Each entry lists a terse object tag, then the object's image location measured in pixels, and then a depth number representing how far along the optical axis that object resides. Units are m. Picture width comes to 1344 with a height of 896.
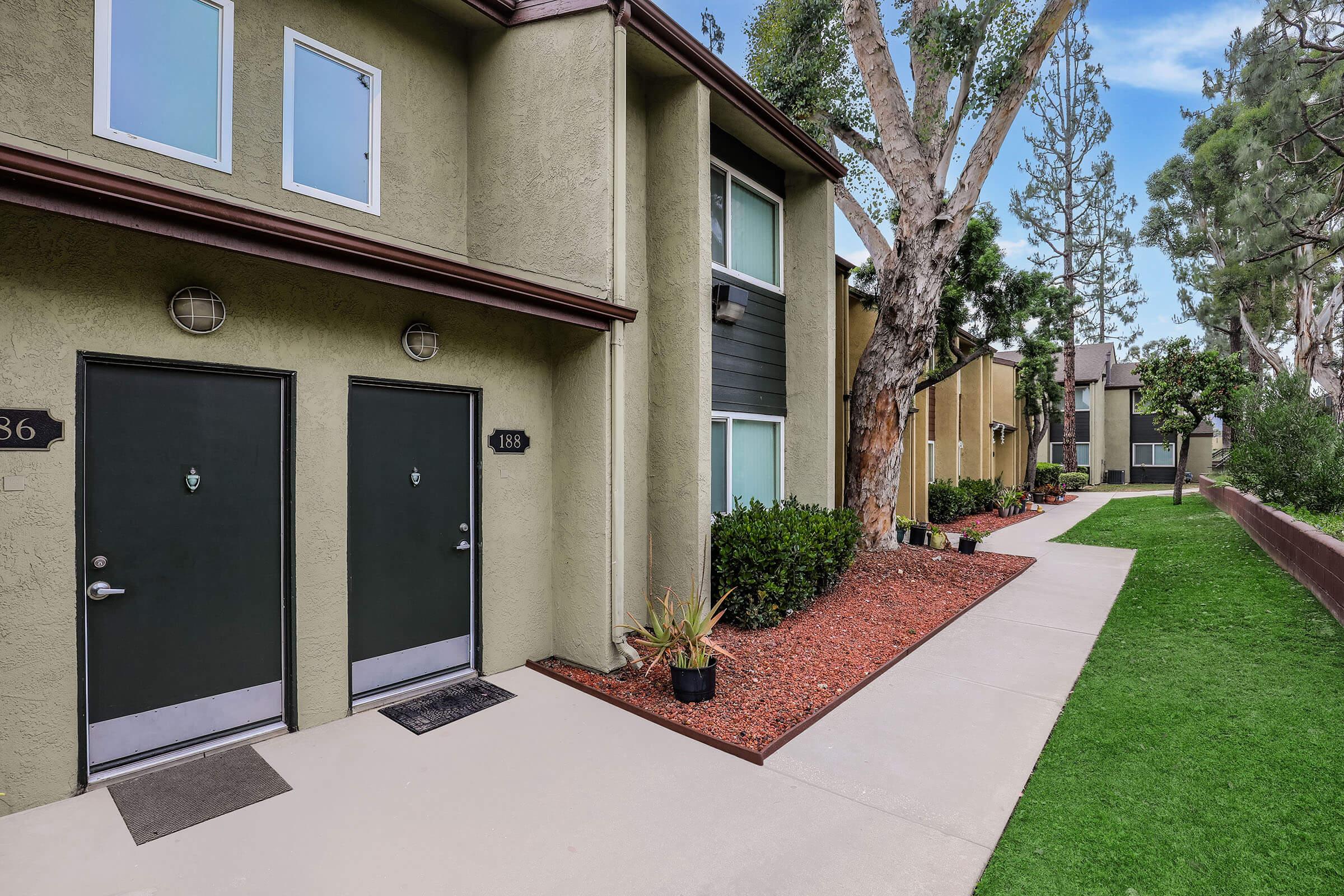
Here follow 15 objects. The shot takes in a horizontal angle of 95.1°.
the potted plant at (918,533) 11.84
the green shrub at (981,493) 16.81
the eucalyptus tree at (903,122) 9.08
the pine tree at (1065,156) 25.78
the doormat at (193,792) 3.15
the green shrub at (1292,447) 9.48
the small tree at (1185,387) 17.31
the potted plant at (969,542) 11.12
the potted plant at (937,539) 11.52
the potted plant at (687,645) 4.72
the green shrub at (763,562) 6.43
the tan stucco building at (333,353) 3.30
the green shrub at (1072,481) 25.72
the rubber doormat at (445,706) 4.35
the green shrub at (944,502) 15.29
